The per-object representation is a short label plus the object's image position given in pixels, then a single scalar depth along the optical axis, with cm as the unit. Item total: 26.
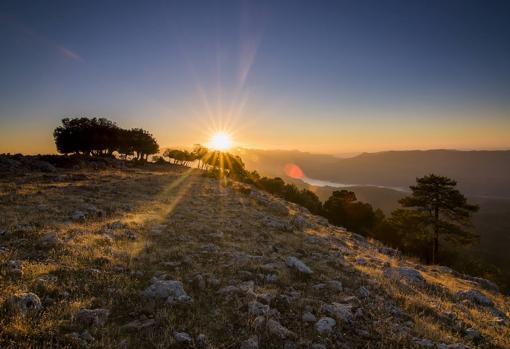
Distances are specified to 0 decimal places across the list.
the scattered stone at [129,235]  1375
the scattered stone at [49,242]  1090
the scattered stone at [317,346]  655
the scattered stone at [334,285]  1030
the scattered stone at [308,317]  774
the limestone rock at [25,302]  638
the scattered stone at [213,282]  934
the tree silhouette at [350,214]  5253
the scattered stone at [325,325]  725
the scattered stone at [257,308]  762
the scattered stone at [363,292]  1008
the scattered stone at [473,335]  812
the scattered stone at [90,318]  635
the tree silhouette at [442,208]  3250
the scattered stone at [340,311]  799
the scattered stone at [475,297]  1254
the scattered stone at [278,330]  684
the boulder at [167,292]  793
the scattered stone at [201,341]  618
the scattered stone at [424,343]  703
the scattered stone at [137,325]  648
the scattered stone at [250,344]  626
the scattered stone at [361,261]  1505
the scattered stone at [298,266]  1150
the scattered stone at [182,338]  617
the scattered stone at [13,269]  823
